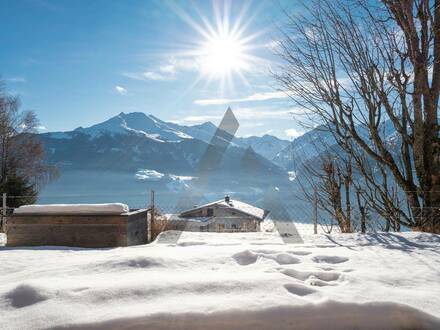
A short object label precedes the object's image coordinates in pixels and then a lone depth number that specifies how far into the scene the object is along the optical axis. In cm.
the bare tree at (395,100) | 545
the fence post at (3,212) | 773
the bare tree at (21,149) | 1617
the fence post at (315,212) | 828
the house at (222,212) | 3231
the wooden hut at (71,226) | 423
